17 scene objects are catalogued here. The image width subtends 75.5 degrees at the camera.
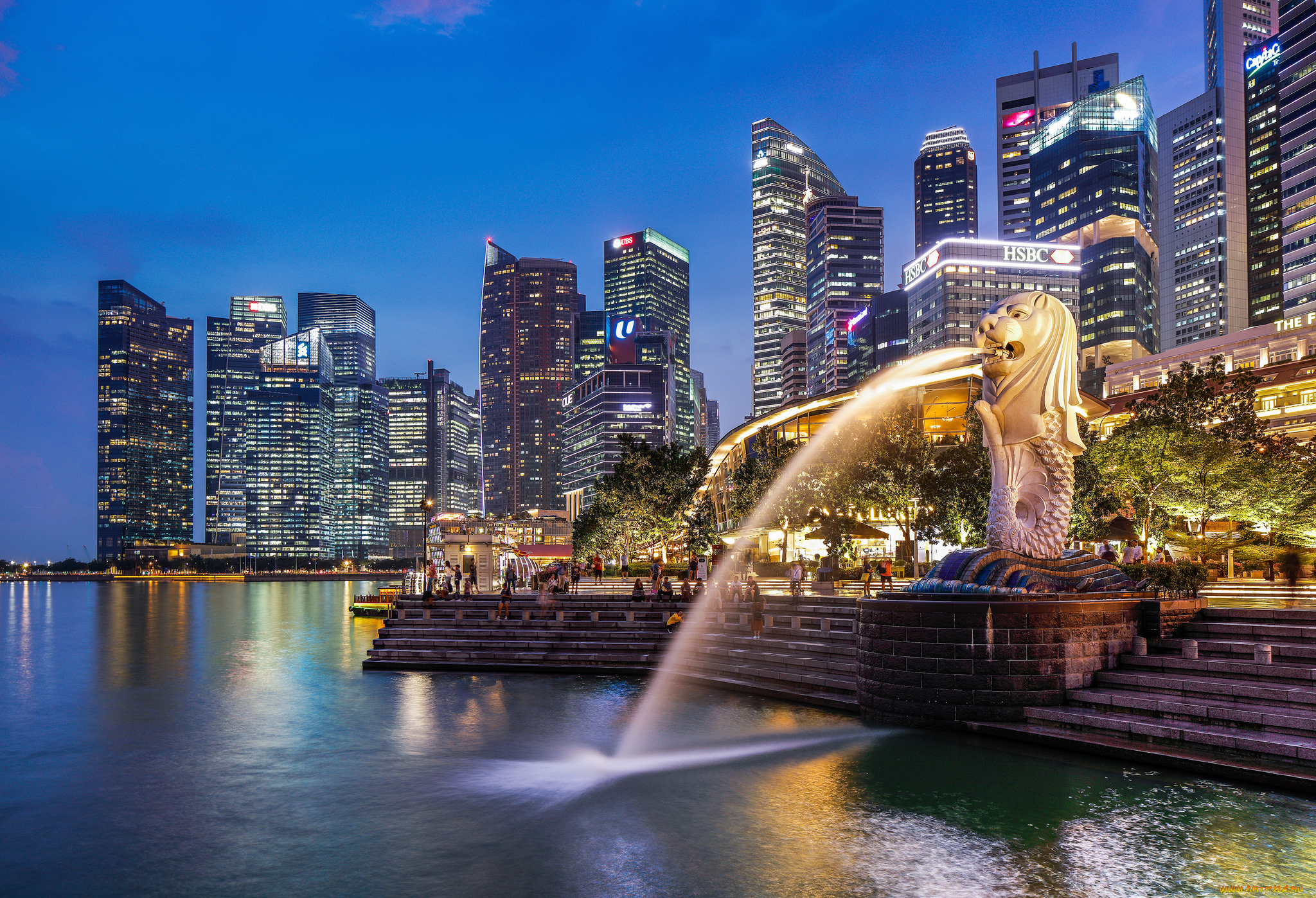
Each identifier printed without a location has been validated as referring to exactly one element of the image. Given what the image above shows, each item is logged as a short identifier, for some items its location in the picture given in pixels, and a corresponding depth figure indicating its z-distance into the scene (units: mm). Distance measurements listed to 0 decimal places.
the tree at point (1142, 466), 38500
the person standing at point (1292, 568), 30109
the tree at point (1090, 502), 38719
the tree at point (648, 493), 64688
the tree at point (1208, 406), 39969
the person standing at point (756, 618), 27734
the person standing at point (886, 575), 34406
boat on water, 66500
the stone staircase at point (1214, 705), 14445
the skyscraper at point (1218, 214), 180250
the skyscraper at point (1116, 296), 174875
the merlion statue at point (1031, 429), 20188
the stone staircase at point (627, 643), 24062
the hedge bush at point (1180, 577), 20750
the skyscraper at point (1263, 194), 172500
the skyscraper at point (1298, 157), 126438
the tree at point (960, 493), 38594
